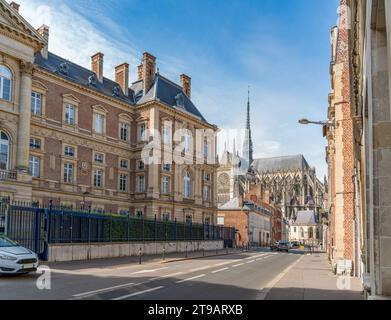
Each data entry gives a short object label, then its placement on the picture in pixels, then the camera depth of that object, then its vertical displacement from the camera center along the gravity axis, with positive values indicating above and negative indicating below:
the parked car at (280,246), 51.38 -4.70
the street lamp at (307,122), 16.11 +3.25
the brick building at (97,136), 31.33 +6.76
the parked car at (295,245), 69.25 -6.20
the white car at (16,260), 14.12 -1.83
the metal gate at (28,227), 20.73 -1.06
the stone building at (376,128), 5.36 +1.05
